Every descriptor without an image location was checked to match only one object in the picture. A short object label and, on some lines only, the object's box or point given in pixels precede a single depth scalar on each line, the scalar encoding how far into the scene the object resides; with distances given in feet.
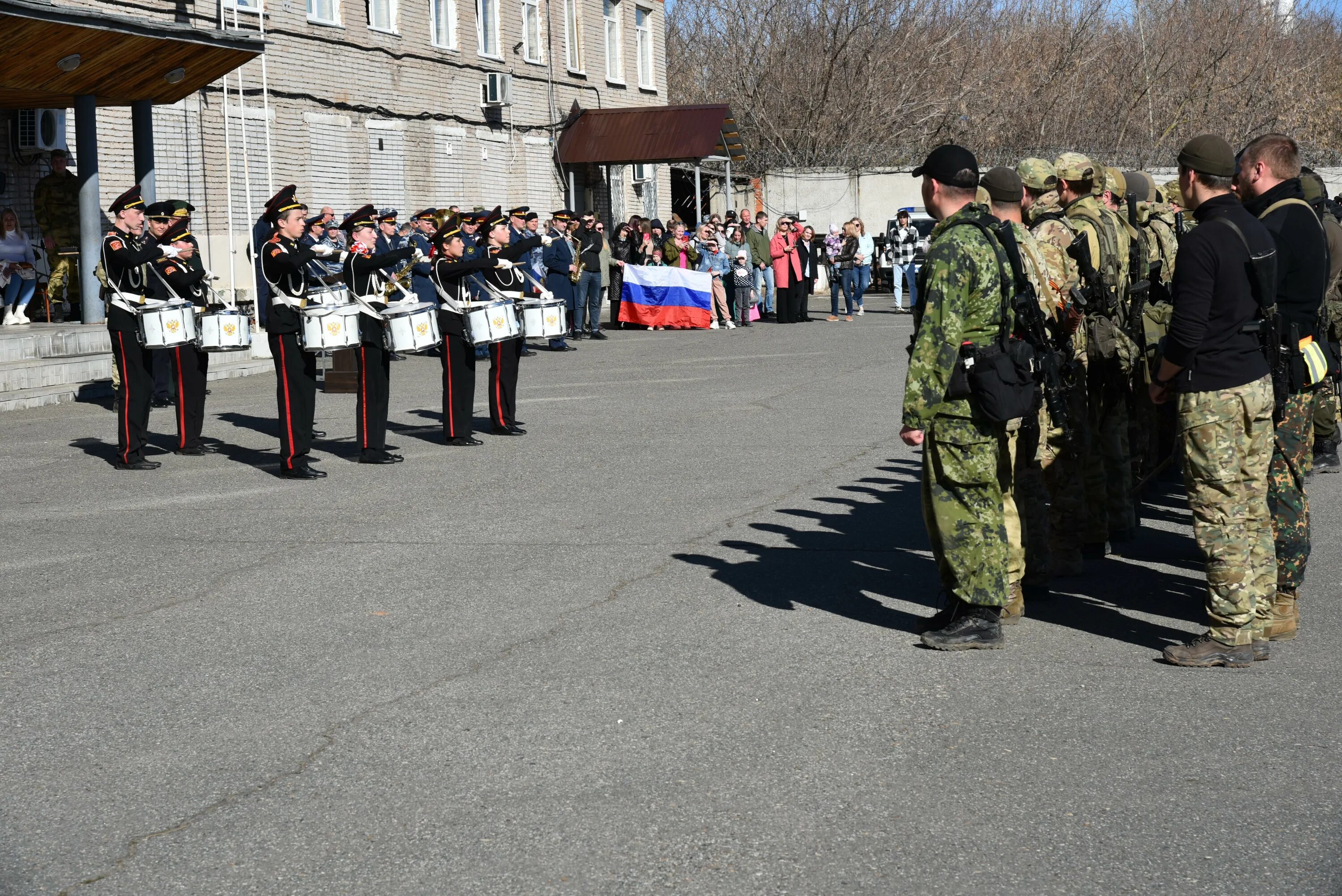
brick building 73.61
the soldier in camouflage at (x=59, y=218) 63.57
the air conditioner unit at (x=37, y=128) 64.44
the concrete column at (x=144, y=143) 61.11
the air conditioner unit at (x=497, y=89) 100.27
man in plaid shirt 91.15
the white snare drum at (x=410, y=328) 36.32
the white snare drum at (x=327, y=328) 35.01
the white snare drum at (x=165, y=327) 36.94
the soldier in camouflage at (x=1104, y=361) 25.05
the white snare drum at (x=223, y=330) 37.55
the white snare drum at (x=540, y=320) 40.05
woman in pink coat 85.46
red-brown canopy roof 101.45
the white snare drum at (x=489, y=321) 38.58
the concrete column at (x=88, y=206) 59.00
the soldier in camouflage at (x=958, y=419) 19.48
